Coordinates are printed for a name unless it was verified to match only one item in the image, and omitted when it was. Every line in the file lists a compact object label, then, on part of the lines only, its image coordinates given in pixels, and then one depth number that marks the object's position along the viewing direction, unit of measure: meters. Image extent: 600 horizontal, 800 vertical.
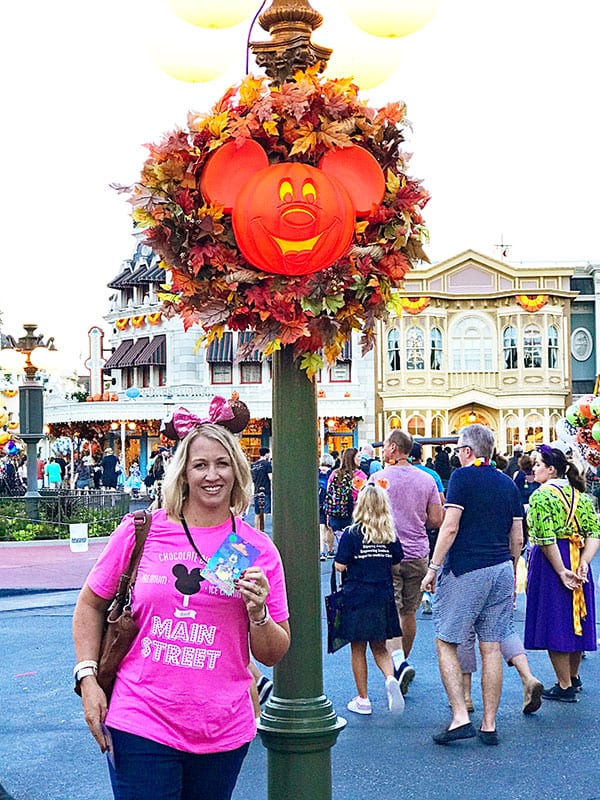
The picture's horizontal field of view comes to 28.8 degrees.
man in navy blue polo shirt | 7.00
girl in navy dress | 7.75
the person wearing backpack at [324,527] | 17.98
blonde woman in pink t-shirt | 3.55
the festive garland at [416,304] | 47.81
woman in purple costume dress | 8.10
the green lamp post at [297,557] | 4.43
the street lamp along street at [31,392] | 23.35
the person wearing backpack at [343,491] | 15.48
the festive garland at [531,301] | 48.31
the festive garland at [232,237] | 4.42
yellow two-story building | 48.66
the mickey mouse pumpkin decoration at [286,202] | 4.41
